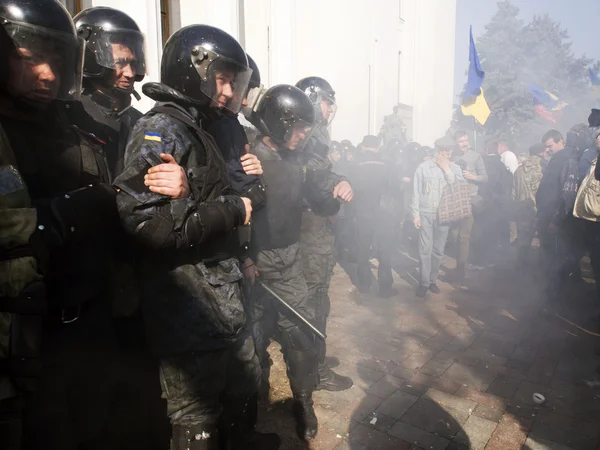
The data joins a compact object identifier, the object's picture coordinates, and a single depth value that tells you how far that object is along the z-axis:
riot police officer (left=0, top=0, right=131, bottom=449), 1.46
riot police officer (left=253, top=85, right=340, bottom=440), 3.02
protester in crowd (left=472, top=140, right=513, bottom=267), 7.85
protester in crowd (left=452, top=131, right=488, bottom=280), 6.69
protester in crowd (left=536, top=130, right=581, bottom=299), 5.20
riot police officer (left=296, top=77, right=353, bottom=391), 3.50
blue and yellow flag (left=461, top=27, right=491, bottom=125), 12.80
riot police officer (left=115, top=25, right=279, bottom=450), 1.86
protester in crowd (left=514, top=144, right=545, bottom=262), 7.45
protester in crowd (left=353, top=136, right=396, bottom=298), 5.97
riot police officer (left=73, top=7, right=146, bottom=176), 2.79
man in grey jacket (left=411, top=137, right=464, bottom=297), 6.05
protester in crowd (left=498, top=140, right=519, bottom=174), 9.80
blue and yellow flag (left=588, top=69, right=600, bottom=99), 14.56
